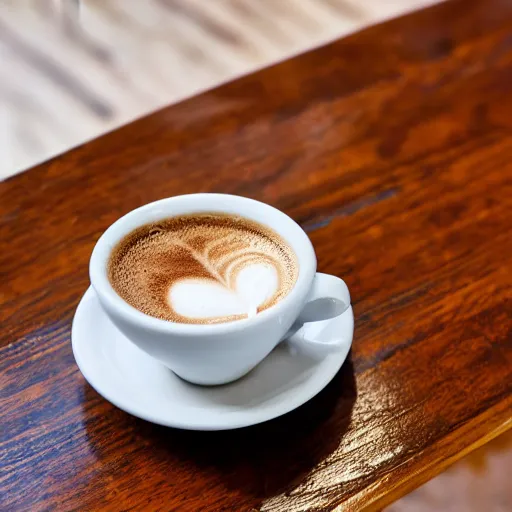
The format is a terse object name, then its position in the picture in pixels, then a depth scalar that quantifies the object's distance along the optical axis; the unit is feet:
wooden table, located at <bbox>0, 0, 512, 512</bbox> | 1.84
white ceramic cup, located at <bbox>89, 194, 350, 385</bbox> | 1.75
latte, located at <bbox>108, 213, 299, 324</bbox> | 1.90
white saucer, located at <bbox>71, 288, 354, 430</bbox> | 1.86
